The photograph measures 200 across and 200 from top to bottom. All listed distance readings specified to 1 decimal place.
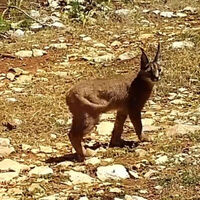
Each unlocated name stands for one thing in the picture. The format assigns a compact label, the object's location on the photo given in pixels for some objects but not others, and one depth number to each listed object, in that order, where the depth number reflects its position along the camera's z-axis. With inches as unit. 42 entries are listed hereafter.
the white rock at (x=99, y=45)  388.7
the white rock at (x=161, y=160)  229.9
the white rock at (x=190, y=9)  448.1
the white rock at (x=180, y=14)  441.0
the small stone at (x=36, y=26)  423.7
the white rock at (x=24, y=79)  336.5
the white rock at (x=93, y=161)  234.8
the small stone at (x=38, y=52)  375.2
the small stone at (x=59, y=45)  388.2
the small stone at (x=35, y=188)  209.2
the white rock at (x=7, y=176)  221.1
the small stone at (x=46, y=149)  250.2
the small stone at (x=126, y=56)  362.0
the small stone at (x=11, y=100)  305.6
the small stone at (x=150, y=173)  219.7
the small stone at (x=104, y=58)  361.4
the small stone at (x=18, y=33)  411.0
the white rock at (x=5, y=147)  247.1
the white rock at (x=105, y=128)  273.4
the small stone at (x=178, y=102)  297.3
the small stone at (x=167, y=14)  442.6
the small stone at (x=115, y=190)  207.4
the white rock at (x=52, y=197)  203.2
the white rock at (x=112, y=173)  218.8
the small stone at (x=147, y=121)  276.2
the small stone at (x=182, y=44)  368.4
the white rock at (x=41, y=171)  224.0
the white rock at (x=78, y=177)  217.8
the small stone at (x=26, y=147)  251.4
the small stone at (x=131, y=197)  200.5
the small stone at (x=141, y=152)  240.5
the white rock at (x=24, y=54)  372.9
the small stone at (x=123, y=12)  442.0
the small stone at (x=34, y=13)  441.7
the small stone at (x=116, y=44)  390.3
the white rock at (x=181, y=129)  256.1
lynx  237.5
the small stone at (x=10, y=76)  339.9
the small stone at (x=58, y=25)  425.7
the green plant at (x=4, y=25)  411.5
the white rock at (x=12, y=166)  231.1
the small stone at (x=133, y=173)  219.5
